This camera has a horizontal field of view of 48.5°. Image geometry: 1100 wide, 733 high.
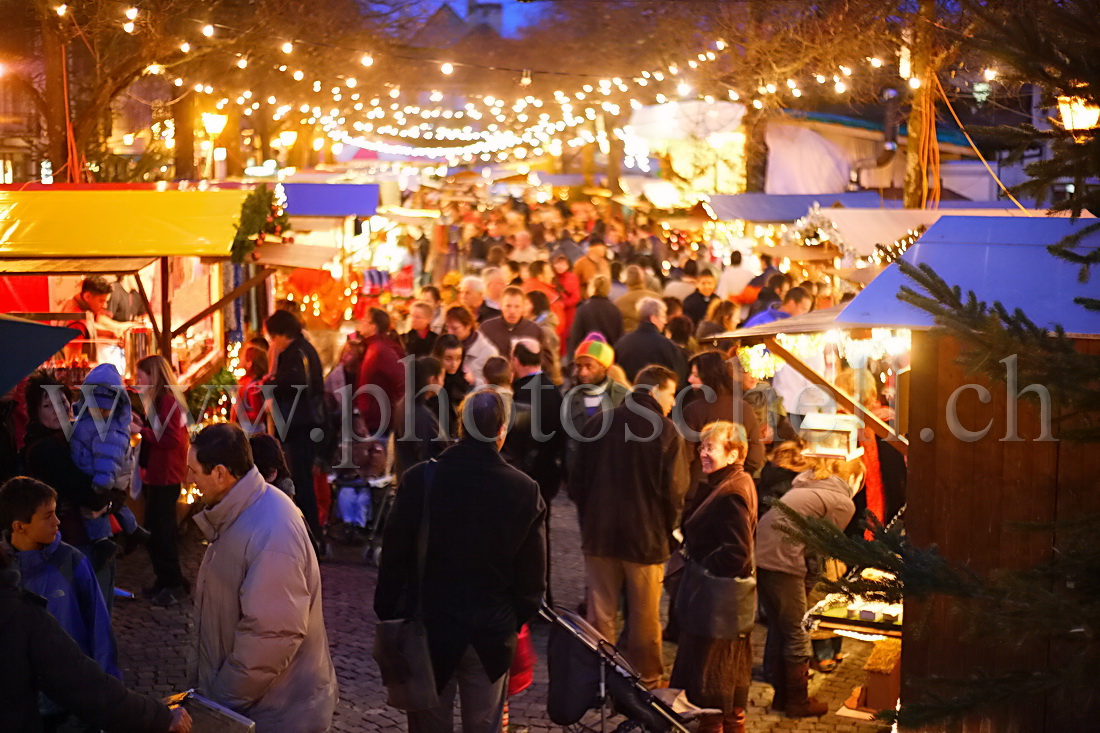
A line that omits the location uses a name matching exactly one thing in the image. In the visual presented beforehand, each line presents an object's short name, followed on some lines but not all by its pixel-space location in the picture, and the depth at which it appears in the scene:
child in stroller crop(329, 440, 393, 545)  9.58
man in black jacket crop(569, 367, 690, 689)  6.78
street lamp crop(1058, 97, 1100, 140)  3.68
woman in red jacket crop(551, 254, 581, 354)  15.70
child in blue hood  6.90
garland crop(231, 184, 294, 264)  9.30
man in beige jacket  4.17
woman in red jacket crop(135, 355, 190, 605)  8.20
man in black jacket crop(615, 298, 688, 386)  10.55
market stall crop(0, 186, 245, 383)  8.85
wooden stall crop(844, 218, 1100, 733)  4.65
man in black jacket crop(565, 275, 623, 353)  12.77
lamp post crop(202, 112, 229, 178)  22.45
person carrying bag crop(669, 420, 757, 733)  6.01
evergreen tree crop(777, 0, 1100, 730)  3.32
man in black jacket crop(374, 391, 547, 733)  4.86
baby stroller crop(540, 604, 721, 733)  5.49
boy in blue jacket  5.11
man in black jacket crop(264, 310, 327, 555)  9.28
